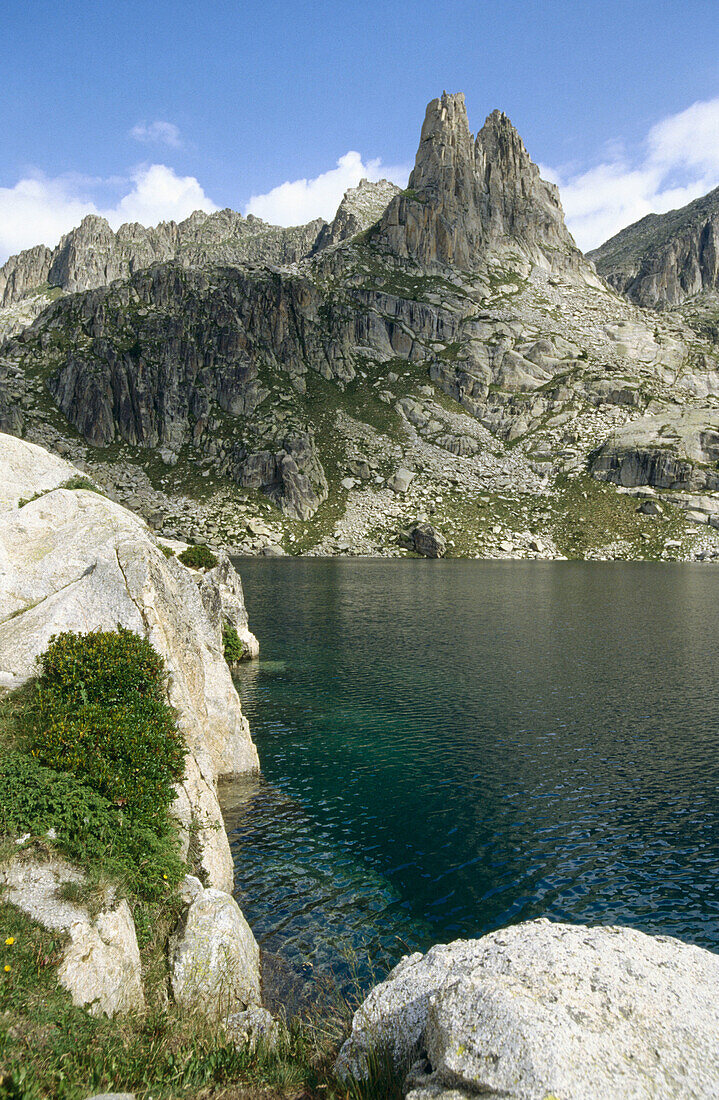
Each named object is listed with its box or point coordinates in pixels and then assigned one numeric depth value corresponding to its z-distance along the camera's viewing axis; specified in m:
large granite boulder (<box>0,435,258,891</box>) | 16.81
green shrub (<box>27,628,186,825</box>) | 13.24
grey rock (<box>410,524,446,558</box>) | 148.75
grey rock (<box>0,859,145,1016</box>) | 9.20
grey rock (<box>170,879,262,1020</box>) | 10.57
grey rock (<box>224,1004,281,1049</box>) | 9.09
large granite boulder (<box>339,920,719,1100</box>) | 5.99
